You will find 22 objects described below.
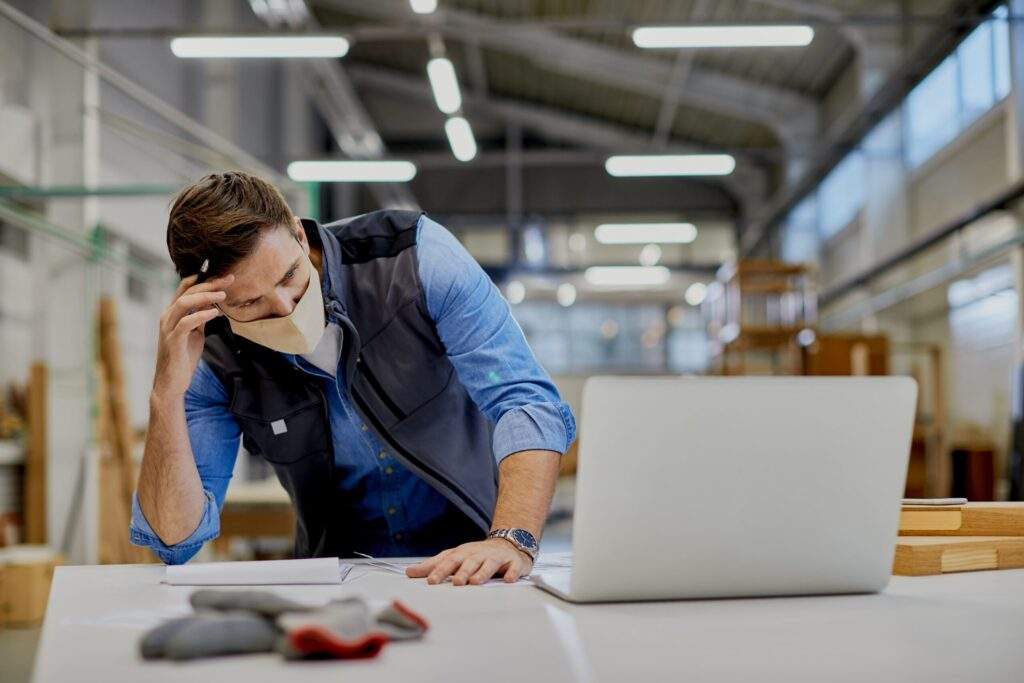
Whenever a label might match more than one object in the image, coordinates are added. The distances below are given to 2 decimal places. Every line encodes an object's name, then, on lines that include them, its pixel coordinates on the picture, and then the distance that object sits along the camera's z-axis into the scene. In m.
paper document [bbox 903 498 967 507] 1.45
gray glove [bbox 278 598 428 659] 0.77
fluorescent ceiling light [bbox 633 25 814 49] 6.19
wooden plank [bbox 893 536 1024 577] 1.33
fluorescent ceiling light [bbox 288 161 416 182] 9.39
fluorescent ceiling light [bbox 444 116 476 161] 9.32
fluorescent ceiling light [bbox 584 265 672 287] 14.75
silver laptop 1.02
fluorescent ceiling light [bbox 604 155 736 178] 8.94
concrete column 6.00
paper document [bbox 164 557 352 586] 1.22
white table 0.77
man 1.53
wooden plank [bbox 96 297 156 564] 5.97
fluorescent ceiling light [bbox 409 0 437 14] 7.14
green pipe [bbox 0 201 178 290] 4.90
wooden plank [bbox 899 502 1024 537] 1.44
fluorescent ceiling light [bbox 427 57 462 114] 7.71
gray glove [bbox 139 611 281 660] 0.78
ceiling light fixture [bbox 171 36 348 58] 6.36
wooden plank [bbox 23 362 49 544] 6.07
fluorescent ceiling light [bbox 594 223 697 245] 12.96
